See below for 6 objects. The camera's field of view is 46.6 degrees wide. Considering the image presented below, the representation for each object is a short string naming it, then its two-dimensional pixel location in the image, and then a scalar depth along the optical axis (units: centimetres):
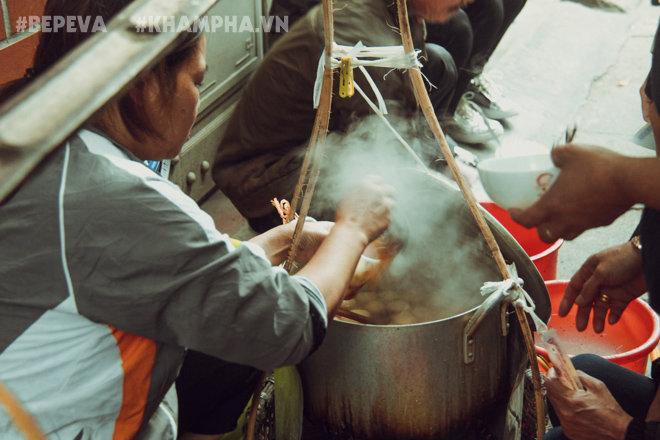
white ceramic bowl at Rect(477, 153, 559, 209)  168
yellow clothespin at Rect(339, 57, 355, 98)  197
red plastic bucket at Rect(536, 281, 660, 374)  278
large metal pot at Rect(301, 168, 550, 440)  196
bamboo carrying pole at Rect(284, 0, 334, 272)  198
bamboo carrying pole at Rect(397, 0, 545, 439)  192
